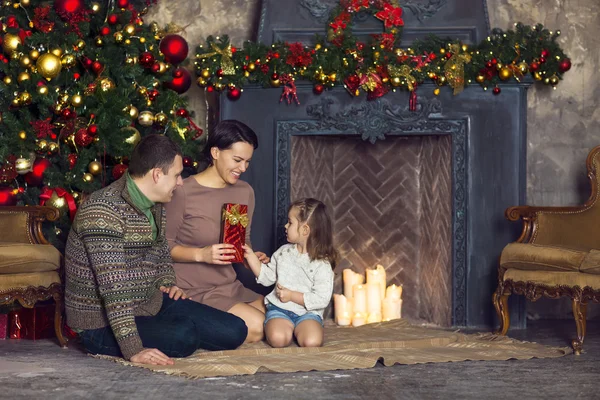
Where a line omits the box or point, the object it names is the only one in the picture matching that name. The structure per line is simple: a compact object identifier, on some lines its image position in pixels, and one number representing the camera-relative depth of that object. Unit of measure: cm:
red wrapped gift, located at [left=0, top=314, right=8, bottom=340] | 477
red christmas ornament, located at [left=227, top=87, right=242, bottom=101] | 528
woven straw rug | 372
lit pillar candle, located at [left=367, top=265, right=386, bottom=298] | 559
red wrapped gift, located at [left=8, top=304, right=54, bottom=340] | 473
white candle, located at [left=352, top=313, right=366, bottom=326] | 537
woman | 441
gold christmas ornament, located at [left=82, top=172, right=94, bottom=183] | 507
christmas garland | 516
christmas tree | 507
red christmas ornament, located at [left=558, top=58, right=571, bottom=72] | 525
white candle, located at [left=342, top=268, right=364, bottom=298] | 558
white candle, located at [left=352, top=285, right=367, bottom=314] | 545
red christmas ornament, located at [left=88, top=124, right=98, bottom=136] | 502
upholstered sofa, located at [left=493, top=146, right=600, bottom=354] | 422
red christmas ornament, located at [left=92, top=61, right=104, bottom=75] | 519
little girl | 435
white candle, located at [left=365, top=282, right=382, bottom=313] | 547
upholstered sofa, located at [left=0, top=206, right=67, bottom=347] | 424
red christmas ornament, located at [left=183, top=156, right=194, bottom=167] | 524
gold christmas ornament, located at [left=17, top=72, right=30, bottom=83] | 511
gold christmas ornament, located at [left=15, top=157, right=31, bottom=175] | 501
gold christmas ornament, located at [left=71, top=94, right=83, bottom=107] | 509
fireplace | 532
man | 369
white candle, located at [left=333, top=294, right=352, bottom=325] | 543
